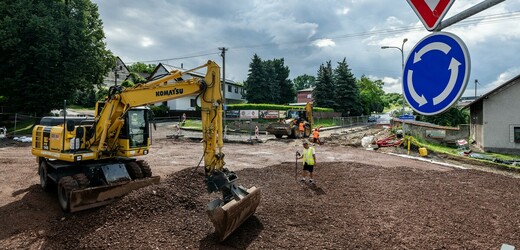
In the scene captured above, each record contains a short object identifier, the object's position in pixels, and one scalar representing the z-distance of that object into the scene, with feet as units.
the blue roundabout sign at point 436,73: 5.95
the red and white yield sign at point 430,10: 6.74
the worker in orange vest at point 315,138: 83.57
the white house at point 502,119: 71.20
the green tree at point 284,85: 201.36
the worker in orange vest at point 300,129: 92.69
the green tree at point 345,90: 162.09
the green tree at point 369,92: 200.03
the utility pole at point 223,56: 103.71
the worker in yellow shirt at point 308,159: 38.17
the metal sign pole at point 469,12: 6.60
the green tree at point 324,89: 164.66
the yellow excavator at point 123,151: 23.04
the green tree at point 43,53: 80.23
